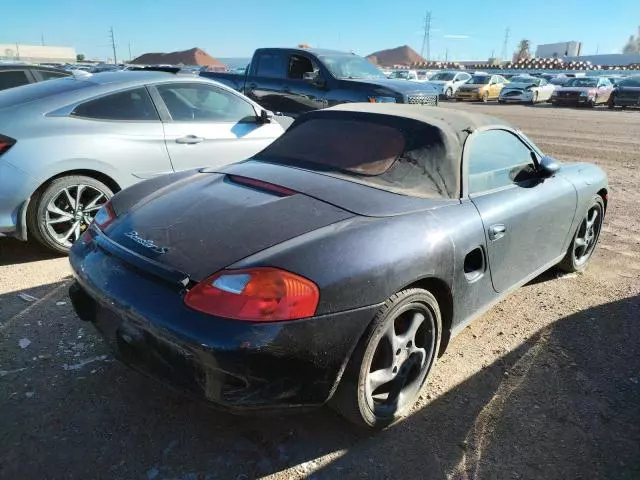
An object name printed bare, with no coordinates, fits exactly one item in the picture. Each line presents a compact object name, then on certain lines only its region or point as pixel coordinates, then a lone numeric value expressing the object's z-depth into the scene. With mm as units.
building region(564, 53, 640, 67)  80819
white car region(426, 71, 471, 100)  29891
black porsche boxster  2043
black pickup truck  9312
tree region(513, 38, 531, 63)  131375
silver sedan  4109
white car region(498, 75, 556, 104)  27234
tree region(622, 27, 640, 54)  136350
